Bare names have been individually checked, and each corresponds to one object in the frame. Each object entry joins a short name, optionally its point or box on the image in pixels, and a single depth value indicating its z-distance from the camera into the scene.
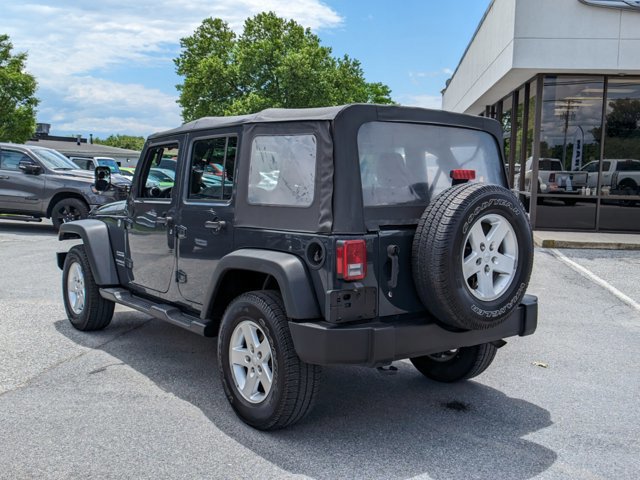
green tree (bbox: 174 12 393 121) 40.72
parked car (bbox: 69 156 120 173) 25.05
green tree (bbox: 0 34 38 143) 33.47
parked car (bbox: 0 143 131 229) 13.34
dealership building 13.41
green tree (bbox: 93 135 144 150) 137.00
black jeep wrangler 3.56
